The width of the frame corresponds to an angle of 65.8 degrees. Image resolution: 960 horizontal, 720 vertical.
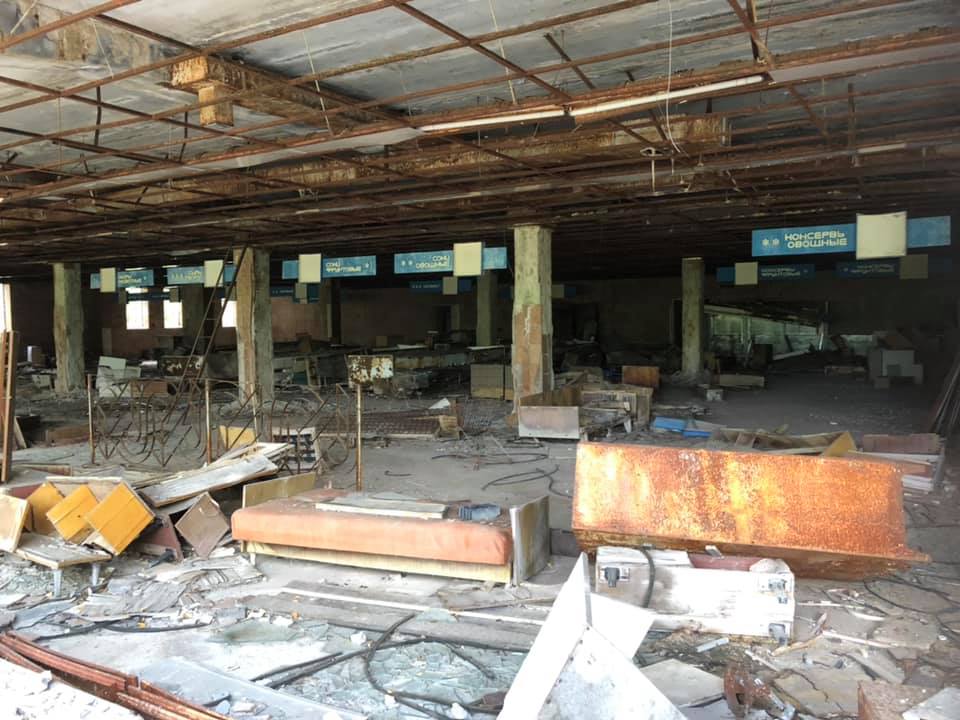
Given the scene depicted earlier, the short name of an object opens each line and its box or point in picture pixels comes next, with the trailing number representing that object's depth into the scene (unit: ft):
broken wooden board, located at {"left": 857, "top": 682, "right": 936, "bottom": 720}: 11.28
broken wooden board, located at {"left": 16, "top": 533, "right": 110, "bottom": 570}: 20.61
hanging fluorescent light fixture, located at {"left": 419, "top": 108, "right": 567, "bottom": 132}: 21.74
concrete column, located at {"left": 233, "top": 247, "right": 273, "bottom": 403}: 59.67
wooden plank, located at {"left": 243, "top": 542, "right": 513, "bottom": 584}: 20.65
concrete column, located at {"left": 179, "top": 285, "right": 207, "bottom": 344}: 96.53
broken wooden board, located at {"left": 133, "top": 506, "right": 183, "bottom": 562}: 23.48
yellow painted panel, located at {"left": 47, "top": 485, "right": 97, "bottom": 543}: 22.06
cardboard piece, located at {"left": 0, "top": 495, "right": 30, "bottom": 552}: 21.91
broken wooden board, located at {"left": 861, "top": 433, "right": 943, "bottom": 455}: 33.55
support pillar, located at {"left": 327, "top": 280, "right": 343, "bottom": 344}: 102.13
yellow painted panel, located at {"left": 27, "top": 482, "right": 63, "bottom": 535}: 23.67
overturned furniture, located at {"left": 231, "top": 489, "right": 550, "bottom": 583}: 20.38
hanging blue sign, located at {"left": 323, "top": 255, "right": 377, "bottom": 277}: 49.23
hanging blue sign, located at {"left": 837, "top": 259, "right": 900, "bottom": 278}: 55.11
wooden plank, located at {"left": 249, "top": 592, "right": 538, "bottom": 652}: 17.33
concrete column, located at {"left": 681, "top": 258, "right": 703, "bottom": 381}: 75.46
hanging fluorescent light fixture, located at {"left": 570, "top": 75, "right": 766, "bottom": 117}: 19.12
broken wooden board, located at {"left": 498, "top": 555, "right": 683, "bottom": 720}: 11.12
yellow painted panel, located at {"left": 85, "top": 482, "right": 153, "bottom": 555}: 21.70
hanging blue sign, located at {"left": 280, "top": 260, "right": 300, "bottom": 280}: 53.11
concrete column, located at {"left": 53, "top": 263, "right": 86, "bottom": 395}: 71.41
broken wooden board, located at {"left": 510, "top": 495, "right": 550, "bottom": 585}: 20.31
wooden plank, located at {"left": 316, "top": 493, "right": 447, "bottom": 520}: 21.58
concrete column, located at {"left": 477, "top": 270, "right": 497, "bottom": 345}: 80.07
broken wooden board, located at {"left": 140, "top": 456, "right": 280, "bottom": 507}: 24.36
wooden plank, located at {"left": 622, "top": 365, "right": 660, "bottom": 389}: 61.62
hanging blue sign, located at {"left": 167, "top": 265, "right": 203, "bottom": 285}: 57.06
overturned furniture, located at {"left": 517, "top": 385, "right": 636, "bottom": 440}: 42.93
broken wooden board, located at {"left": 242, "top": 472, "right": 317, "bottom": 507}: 24.09
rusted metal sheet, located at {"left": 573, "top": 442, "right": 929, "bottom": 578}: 17.71
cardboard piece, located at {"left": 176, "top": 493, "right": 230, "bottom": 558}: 23.54
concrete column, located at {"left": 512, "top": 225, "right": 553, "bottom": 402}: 49.42
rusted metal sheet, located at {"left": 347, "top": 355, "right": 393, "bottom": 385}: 66.90
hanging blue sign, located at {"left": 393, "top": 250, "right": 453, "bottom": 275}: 45.88
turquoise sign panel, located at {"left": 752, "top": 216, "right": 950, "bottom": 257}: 35.70
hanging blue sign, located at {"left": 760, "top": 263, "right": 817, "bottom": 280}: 58.08
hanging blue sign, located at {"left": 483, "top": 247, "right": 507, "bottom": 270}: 44.04
